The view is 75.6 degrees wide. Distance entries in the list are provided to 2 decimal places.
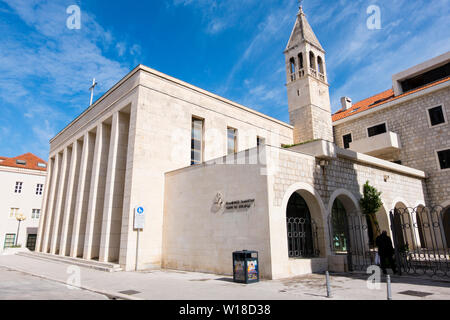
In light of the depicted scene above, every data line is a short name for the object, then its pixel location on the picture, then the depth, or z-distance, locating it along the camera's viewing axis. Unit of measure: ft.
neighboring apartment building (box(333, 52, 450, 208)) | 74.84
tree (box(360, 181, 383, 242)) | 54.60
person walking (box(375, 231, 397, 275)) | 37.96
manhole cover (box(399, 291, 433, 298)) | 24.70
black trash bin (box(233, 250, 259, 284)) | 33.04
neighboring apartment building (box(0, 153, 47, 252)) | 115.44
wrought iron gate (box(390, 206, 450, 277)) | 37.14
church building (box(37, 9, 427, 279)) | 40.63
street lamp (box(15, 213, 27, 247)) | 97.30
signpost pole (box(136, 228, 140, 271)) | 48.48
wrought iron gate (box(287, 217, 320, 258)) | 43.45
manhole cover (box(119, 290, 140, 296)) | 26.92
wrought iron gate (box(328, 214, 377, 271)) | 54.65
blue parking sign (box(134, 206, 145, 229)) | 49.11
